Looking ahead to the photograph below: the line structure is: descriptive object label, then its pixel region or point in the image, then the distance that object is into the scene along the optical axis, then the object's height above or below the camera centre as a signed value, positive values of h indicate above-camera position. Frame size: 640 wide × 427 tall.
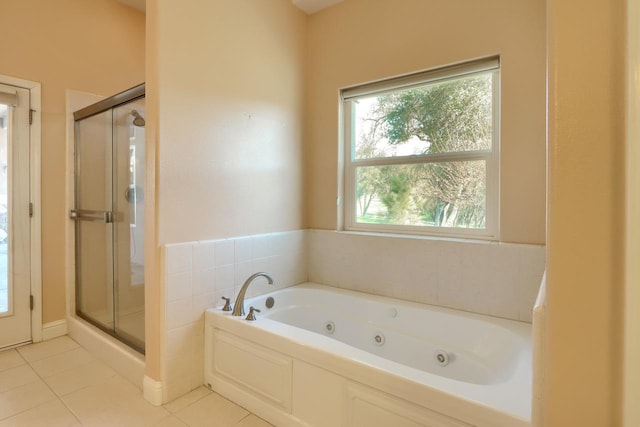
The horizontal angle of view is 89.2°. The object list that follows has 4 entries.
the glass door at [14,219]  2.43 -0.06
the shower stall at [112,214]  2.20 -0.03
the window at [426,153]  2.11 +0.42
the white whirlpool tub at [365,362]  1.21 -0.75
